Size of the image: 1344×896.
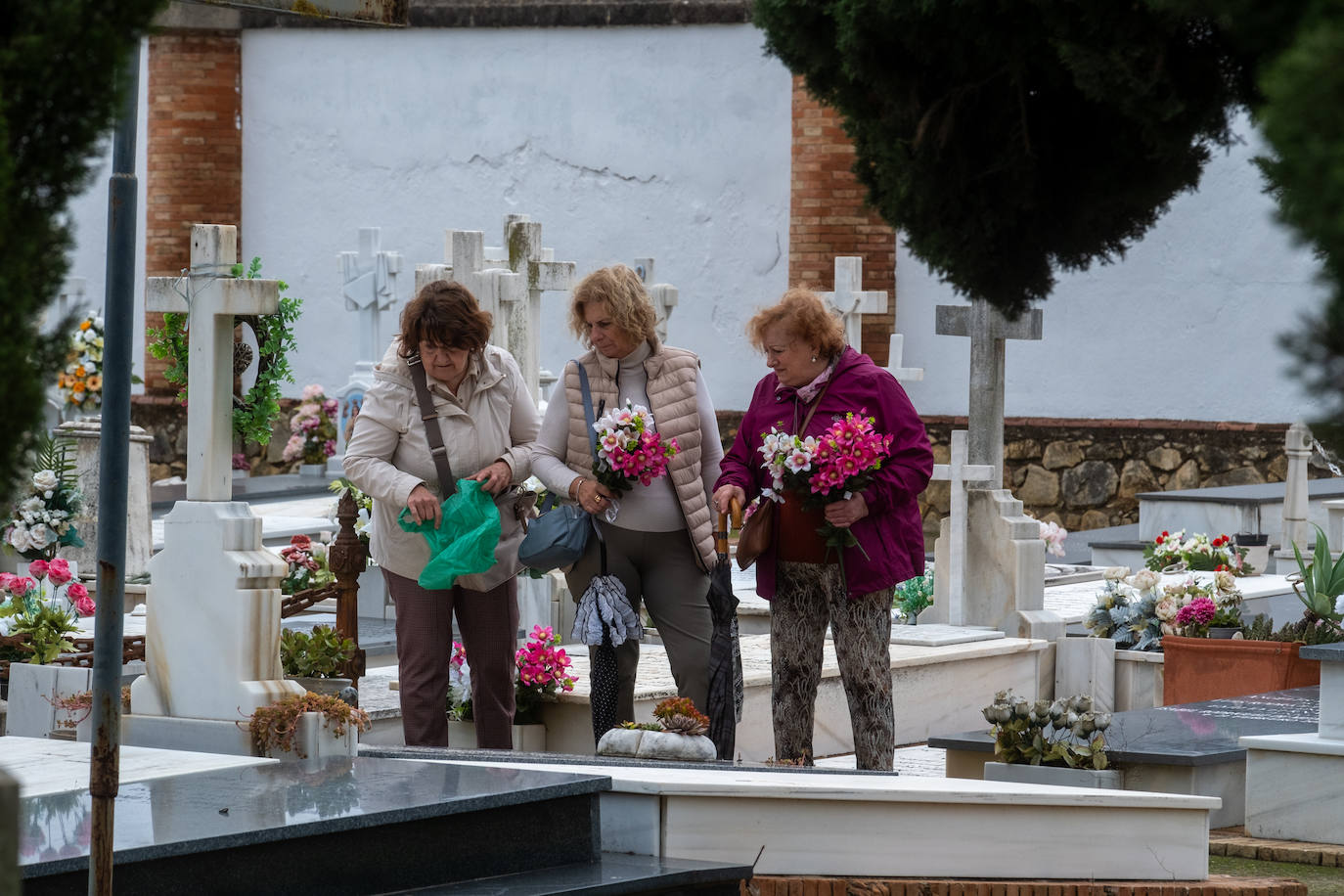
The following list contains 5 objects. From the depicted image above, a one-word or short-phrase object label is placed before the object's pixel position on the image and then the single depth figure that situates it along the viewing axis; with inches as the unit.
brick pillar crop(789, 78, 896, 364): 1129.6
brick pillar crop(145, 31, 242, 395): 1292.6
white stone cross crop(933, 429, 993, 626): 683.0
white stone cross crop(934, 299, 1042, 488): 699.8
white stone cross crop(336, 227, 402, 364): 1129.6
